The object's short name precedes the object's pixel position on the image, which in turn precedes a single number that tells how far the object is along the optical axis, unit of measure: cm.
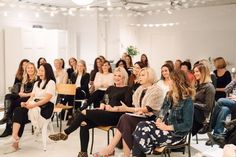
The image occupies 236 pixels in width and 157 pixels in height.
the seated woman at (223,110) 427
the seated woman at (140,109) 382
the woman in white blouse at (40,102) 454
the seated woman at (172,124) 346
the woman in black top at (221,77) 599
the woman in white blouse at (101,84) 601
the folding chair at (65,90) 555
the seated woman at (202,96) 413
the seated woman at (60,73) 660
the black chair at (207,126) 420
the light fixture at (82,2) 530
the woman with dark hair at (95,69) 650
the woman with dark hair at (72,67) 734
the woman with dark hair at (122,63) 656
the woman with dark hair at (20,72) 589
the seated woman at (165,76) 489
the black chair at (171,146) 342
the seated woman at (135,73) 510
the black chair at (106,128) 413
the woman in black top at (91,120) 413
